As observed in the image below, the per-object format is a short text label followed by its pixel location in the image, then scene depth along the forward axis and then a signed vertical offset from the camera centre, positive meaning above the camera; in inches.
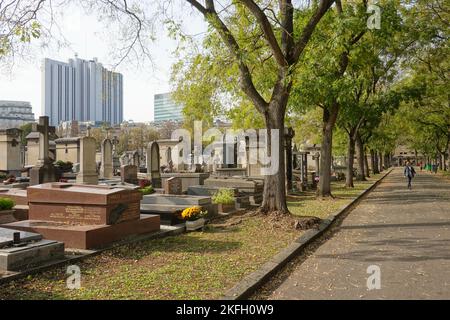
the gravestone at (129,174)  797.7 -19.4
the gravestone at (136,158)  1470.7 +18.3
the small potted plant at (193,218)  430.0 -55.3
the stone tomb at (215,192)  623.5 -45.0
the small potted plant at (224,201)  557.9 -48.9
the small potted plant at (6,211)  403.9 -43.2
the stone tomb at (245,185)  700.8 -37.4
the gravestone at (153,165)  821.9 -3.1
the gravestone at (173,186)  611.7 -31.6
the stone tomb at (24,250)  247.6 -51.2
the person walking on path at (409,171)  1080.0 -22.4
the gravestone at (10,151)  1109.1 +33.3
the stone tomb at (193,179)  879.1 -31.6
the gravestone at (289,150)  955.8 +28.1
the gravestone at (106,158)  1046.4 +13.4
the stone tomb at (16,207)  406.6 -43.3
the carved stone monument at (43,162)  763.4 +3.3
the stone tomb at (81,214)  320.8 -40.0
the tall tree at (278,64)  463.6 +107.4
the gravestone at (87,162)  747.4 +2.9
